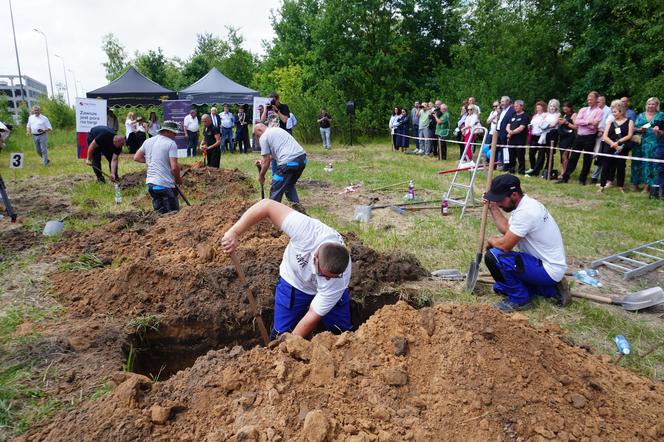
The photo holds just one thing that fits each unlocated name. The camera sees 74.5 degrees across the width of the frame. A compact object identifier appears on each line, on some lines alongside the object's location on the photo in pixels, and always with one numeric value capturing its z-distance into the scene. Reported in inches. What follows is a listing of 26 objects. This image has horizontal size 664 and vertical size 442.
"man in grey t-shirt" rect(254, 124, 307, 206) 264.8
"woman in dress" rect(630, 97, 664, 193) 333.7
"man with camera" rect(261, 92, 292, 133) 416.5
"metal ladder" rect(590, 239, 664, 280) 200.2
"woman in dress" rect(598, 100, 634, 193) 344.2
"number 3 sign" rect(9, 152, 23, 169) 348.8
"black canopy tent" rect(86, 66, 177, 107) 676.1
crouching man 164.4
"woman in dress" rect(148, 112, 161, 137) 646.5
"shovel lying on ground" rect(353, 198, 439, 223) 290.5
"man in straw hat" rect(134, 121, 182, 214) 252.2
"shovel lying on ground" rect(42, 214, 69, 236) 256.1
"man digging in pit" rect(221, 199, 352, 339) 121.5
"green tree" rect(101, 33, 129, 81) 1955.0
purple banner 636.7
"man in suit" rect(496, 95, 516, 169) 460.4
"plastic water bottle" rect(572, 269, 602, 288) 189.5
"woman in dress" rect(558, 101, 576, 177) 400.2
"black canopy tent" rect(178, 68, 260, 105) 695.1
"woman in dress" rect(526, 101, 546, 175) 430.6
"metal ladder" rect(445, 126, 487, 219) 291.3
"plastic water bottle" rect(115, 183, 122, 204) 344.6
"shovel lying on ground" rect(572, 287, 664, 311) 164.4
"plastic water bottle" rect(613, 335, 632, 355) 134.6
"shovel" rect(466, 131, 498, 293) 183.6
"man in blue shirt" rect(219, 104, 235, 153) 652.7
